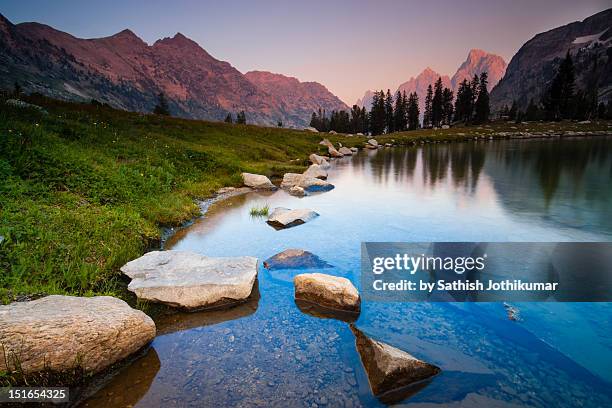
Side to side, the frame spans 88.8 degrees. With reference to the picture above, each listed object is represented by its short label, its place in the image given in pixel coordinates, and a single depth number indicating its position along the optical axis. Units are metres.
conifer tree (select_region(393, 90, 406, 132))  138.15
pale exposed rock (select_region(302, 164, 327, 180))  26.39
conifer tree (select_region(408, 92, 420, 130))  136.50
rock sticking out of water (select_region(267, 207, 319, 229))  13.23
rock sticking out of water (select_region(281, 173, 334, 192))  22.15
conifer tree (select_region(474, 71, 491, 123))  125.88
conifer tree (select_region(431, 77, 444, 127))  134.51
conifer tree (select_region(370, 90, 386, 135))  134.50
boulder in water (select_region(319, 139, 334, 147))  54.53
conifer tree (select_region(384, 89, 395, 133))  140.38
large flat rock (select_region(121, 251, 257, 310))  7.02
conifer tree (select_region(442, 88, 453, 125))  136.25
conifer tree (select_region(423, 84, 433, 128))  144.62
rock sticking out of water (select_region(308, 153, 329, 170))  37.41
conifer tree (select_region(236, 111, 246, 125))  122.78
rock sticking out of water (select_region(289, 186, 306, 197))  20.12
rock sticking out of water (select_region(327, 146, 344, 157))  50.38
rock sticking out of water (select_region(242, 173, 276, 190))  21.84
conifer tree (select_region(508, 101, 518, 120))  135.26
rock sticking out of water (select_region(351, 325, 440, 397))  4.83
